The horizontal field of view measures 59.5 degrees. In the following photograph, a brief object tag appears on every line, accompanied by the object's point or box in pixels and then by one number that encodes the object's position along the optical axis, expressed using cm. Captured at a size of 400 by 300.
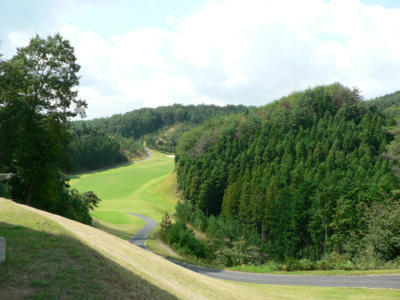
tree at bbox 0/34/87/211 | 2792
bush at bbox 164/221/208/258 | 4000
